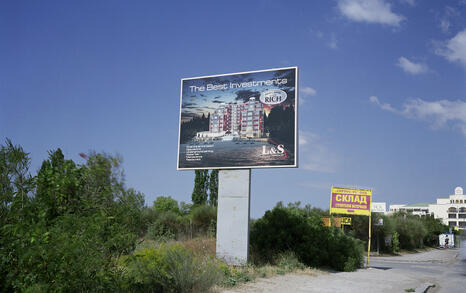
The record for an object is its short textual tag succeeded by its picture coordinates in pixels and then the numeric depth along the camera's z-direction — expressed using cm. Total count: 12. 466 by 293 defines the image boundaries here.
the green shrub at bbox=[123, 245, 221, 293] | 817
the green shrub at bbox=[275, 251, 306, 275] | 1472
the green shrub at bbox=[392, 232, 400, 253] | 4178
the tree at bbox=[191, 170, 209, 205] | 4444
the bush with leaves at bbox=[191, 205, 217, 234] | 2623
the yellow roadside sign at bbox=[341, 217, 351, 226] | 2429
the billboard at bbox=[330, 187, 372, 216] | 2166
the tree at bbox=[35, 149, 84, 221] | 630
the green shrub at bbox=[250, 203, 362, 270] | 1661
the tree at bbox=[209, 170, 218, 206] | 4384
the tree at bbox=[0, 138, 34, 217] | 582
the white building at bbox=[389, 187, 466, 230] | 13275
